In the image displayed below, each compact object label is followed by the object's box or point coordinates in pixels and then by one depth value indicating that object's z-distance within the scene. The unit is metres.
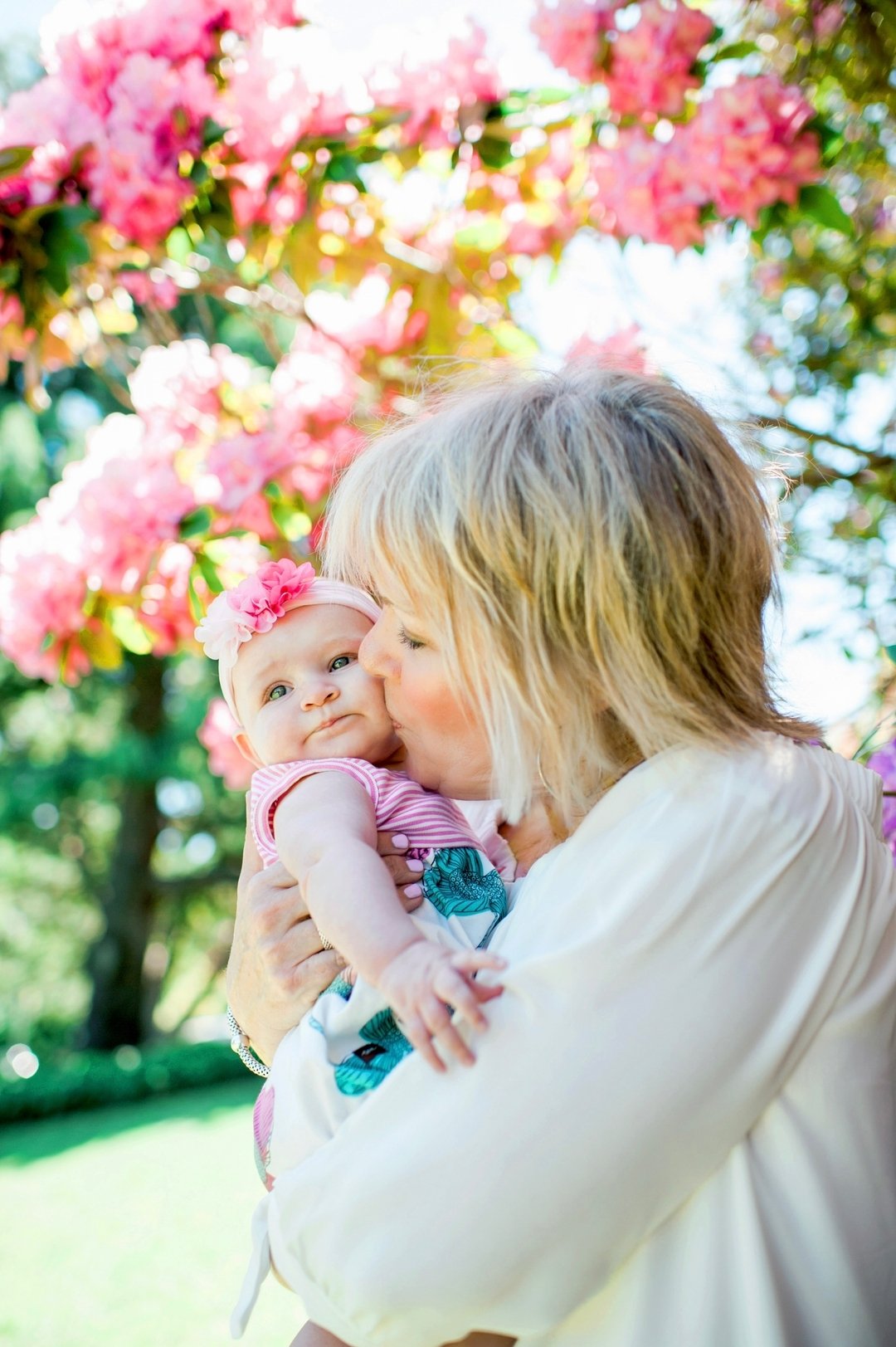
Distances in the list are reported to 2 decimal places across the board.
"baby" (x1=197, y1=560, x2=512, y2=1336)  1.25
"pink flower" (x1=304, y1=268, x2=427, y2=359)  3.76
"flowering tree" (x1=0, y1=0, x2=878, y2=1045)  2.92
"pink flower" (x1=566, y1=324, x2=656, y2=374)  3.32
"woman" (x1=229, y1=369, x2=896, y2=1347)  1.12
